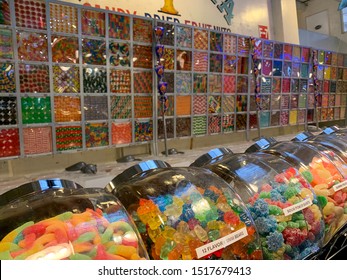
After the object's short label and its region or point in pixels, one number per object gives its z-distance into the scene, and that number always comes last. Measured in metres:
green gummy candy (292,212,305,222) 0.81
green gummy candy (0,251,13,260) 0.50
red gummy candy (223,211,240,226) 0.69
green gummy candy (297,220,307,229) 0.80
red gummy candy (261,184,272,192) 0.86
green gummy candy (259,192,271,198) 0.83
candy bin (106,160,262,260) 0.61
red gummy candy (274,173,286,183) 0.92
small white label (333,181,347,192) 0.98
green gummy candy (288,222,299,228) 0.77
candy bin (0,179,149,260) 0.52
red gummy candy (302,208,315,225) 0.83
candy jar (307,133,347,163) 1.27
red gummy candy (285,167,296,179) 0.95
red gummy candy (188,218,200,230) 0.65
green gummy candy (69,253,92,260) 0.50
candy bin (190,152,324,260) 0.74
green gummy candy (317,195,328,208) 0.93
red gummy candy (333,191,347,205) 0.97
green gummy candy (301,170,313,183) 1.00
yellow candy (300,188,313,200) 0.87
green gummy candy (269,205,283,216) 0.77
